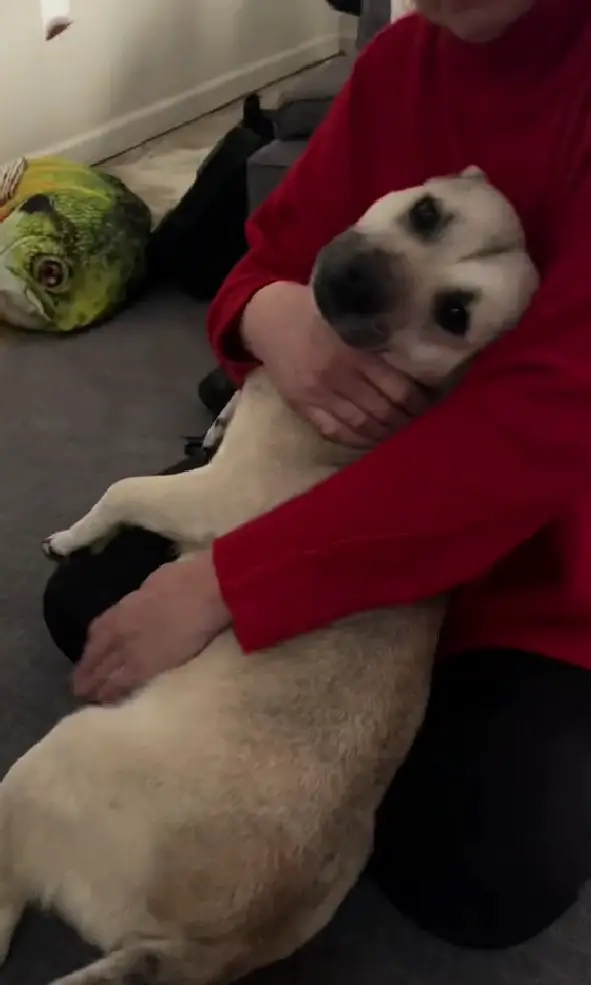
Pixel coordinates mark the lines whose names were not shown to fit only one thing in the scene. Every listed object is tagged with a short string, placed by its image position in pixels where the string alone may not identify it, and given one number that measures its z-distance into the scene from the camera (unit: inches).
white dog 39.8
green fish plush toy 97.2
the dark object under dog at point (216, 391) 86.3
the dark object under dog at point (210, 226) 103.0
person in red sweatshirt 40.8
